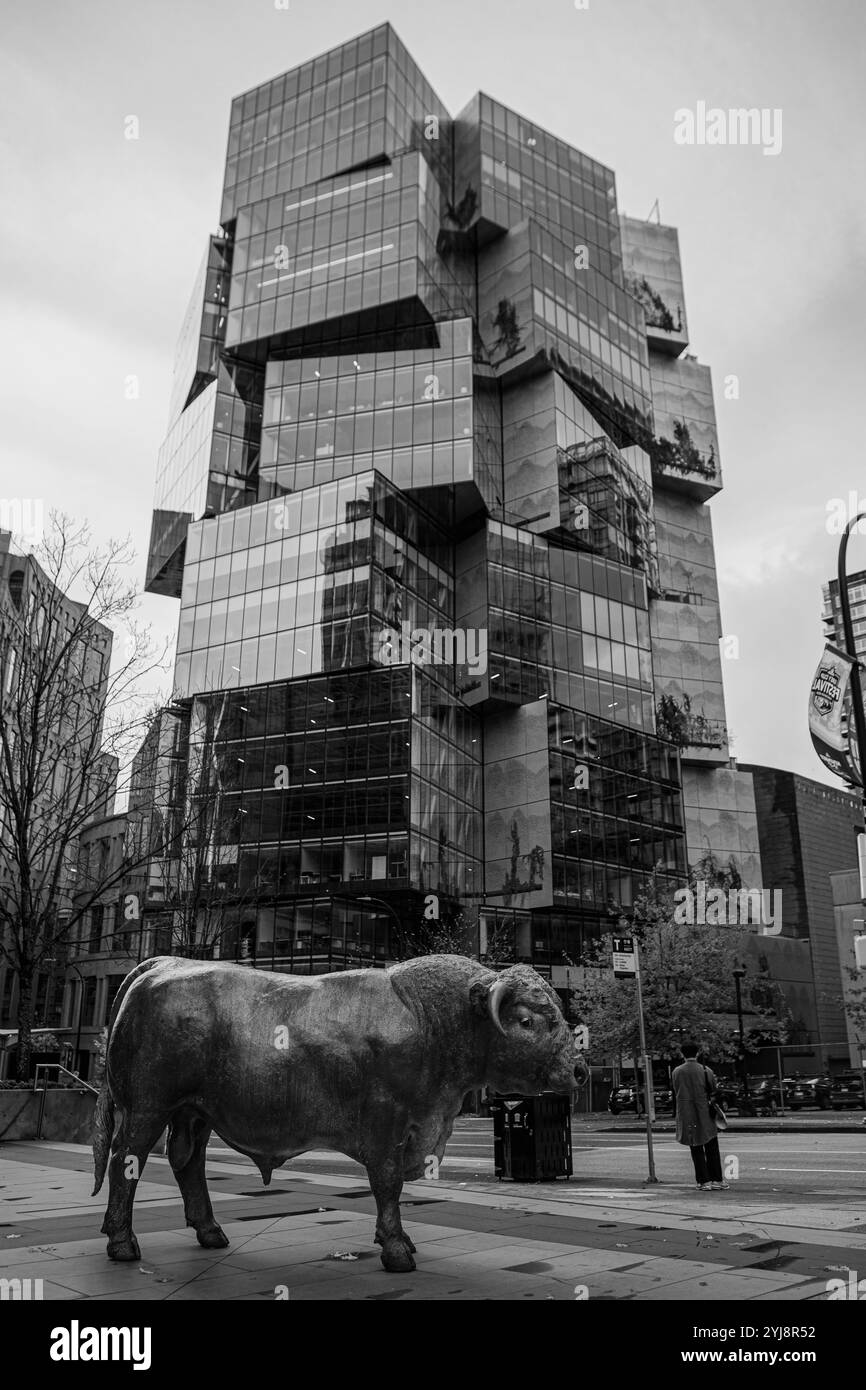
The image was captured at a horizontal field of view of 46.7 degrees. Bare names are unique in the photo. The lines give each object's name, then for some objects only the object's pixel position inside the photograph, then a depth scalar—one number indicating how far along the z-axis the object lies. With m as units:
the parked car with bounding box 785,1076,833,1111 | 40.50
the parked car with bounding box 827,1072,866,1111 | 39.66
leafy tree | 43.16
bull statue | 6.45
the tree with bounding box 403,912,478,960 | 51.90
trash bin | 14.47
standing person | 13.28
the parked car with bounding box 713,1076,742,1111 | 36.88
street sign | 14.89
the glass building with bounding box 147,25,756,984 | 58.06
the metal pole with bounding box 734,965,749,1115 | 38.72
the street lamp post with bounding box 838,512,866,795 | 15.99
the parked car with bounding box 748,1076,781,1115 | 38.44
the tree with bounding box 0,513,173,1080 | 19.23
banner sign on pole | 16.34
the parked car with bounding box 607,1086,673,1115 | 40.06
